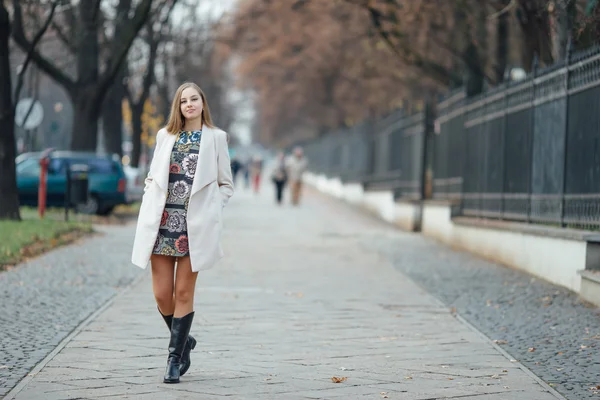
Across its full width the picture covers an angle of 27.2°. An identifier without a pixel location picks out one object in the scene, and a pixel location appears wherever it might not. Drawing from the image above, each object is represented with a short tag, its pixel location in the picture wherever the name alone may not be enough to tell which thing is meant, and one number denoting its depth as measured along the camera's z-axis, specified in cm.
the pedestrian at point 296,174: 3700
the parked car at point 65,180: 2738
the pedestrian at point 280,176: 3841
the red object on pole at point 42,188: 2353
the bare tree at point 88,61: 2422
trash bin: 2370
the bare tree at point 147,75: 3538
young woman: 718
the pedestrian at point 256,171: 5019
